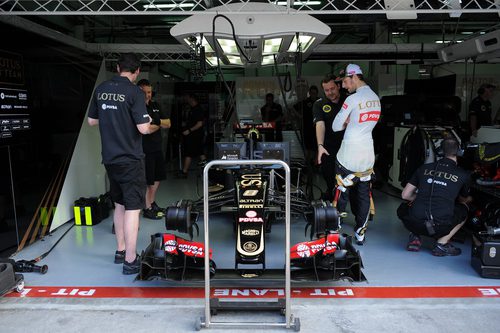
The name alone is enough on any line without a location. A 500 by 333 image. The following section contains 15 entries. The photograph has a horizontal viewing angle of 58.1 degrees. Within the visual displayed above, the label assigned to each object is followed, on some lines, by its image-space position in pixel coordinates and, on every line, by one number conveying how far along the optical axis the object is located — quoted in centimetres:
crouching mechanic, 429
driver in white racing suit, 455
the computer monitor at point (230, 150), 541
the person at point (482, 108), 798
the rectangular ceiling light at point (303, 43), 445
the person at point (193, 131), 930
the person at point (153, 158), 539
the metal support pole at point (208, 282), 286
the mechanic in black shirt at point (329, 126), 512
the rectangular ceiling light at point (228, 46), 450
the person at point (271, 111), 973
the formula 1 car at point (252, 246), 337
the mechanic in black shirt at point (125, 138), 377
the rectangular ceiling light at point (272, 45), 450
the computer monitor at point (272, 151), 544
